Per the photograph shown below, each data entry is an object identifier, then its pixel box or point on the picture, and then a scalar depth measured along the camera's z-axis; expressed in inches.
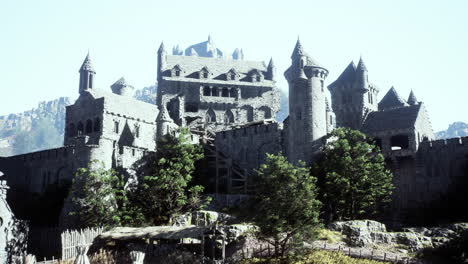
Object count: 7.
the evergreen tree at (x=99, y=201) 1727.4
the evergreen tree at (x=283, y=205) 1380.4
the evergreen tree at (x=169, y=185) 1827.0
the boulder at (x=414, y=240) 1529.3
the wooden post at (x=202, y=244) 1326.3
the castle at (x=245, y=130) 2018.9
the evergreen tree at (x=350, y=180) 1781.5
